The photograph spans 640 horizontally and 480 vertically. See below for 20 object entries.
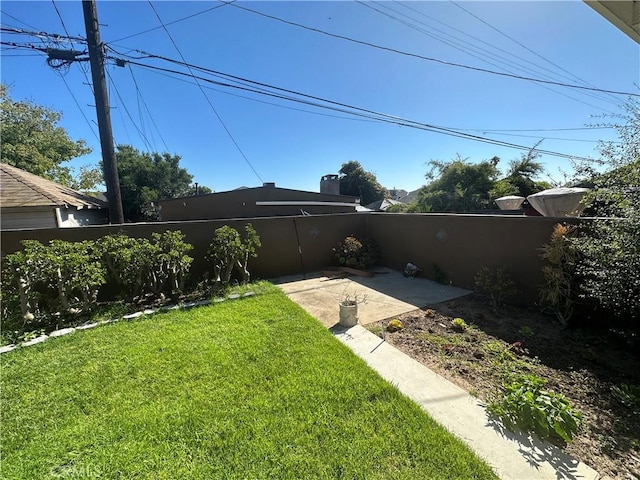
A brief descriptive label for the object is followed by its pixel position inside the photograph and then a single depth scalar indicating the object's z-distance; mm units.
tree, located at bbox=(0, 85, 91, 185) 14938
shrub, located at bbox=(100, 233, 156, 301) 4457
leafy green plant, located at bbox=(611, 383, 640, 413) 2250
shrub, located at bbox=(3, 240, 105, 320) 3801
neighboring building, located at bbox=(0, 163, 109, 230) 8367
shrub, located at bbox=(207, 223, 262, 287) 5344
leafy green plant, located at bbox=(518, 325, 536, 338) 3512
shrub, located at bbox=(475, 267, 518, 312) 4414
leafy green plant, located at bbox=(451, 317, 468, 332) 3698
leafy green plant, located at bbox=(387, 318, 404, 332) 3726
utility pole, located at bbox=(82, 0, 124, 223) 6723
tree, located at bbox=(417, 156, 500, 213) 15383
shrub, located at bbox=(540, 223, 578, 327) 3578
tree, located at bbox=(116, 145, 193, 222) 20052
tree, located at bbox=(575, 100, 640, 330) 2699
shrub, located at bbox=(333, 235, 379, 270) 7418
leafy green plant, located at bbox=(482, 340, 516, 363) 2974
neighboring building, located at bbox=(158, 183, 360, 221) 12312
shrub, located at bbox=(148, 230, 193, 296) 4809
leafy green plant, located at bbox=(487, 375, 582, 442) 1957
